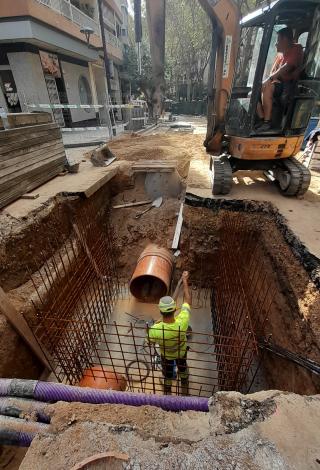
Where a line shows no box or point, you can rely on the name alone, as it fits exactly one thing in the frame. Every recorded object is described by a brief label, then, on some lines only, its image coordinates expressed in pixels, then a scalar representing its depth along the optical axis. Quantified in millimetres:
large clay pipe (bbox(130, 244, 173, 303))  4664
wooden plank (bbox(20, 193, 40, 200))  4959
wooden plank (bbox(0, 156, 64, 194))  4586
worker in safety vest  2943
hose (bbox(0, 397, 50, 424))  1769
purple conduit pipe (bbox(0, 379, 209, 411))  1882
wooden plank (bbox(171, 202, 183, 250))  5586
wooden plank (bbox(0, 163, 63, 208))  4580
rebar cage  3540
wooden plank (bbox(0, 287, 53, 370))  3066
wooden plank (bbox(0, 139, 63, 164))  4488
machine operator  4016
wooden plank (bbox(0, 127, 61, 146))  4455
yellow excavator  3936
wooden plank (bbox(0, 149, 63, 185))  4523
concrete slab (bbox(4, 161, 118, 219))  4633
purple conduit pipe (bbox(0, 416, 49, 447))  1644
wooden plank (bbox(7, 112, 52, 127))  4805
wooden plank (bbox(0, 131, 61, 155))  4453
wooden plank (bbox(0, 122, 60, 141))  4361
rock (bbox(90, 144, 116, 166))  7270
